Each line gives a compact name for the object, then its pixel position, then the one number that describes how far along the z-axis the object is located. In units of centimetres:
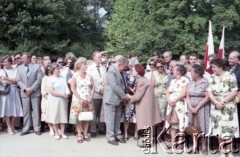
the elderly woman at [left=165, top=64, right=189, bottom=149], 726
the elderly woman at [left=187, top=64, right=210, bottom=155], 704
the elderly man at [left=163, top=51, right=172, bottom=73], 876
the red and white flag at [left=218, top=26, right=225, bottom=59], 926
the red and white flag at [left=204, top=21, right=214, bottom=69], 962
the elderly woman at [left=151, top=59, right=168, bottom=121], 791
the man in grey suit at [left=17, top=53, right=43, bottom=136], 849
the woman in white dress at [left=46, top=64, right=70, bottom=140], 827
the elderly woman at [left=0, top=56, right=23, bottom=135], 848
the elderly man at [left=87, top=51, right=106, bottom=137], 845
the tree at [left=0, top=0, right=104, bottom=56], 2608
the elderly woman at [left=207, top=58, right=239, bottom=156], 654
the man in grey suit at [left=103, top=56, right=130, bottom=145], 777
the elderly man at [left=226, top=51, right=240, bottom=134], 717
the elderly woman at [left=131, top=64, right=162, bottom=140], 755
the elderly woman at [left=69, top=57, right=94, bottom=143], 799
